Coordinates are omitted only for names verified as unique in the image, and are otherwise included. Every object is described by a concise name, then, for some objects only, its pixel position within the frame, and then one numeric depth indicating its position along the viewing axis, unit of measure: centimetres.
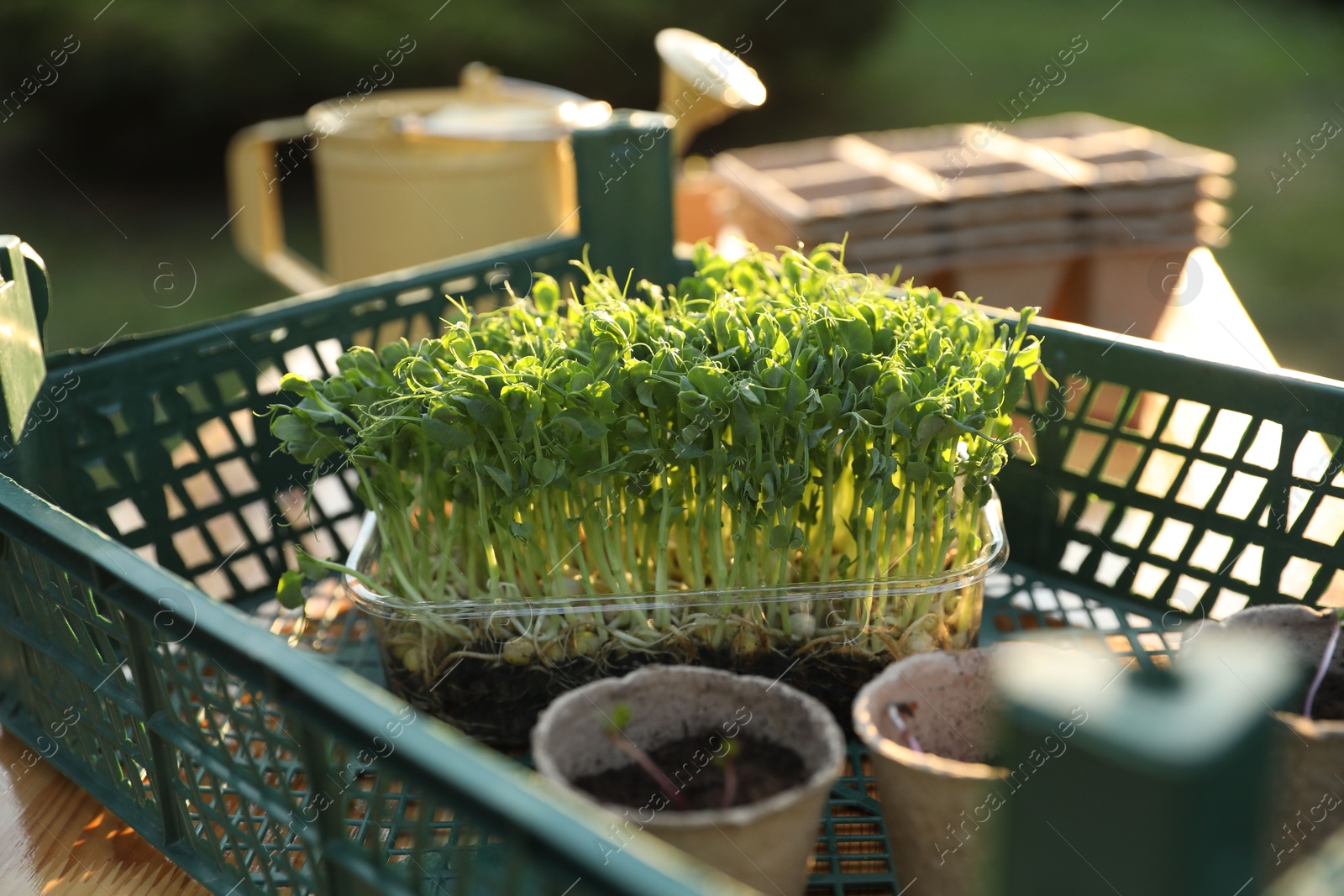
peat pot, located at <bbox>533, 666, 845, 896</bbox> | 58
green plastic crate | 51
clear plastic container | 81
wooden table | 73
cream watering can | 166
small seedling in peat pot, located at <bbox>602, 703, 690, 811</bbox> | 65
